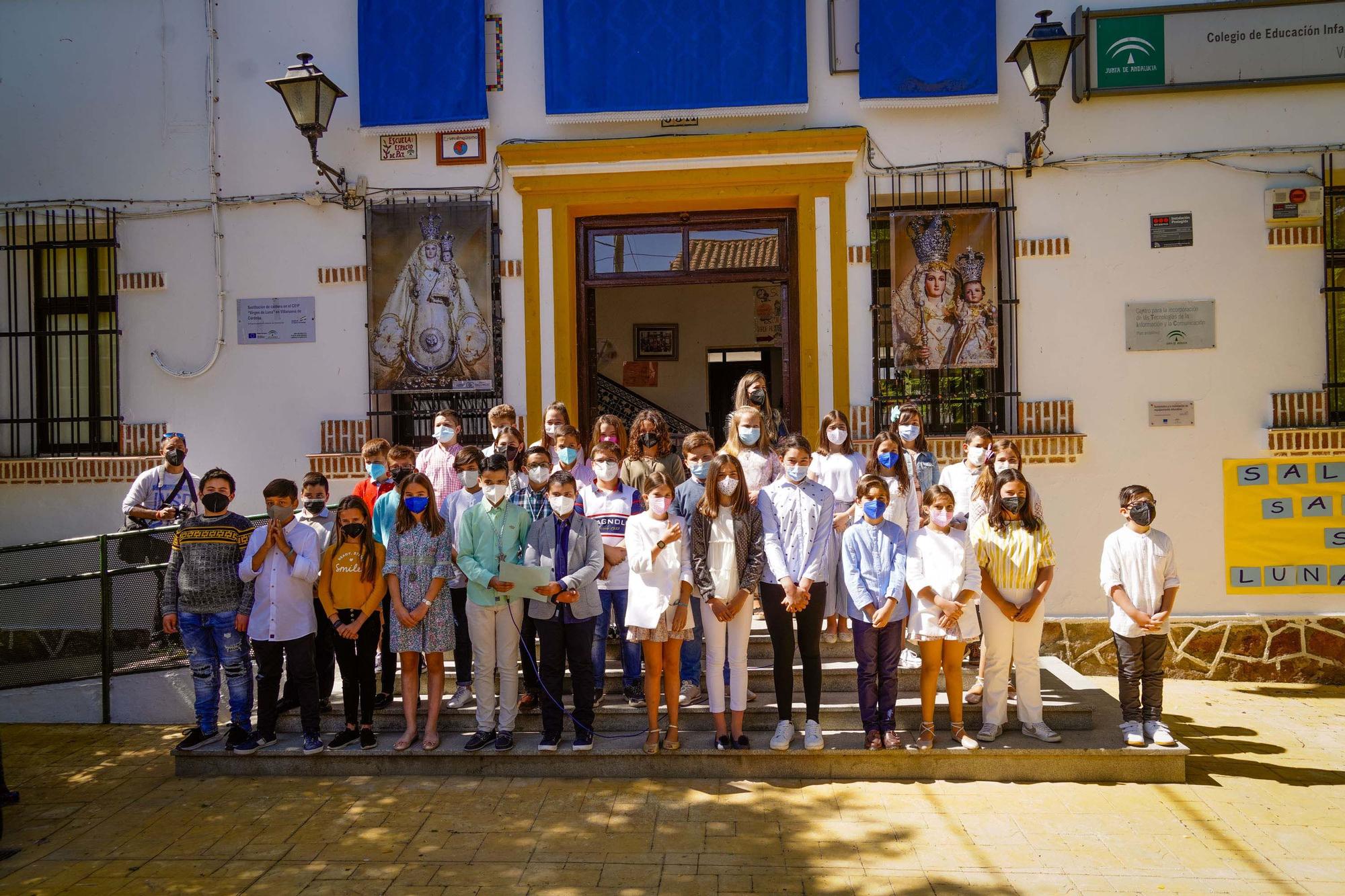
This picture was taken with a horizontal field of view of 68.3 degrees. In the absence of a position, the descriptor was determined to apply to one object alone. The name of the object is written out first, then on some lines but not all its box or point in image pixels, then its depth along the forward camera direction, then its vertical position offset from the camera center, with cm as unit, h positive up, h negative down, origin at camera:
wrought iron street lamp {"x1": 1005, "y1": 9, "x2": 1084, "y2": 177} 748 +301
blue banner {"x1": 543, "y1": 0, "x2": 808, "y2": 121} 838 +339
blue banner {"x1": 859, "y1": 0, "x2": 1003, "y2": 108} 827 +333
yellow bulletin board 819 -71
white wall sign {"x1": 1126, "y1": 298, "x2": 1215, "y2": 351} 823 +101
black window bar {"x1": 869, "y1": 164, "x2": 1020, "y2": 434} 841 +109
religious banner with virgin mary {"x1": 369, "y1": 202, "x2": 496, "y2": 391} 872 +128
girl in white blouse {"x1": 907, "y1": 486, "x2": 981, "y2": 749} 581 -85
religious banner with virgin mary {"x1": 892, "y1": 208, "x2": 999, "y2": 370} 841 +136
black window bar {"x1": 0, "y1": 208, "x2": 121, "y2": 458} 920 +114
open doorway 1425 +158
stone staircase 580 -179
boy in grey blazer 593 -89
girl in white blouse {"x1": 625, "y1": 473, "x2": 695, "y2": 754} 582 -77
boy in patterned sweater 621 -85
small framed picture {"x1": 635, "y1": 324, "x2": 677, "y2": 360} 1448 +167
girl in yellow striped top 596 -88
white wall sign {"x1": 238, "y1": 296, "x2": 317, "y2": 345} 883 +127
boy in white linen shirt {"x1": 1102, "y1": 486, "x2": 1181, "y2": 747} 588 -97
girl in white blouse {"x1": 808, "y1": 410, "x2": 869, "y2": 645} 669 -8
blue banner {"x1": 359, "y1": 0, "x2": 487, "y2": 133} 859 +340
